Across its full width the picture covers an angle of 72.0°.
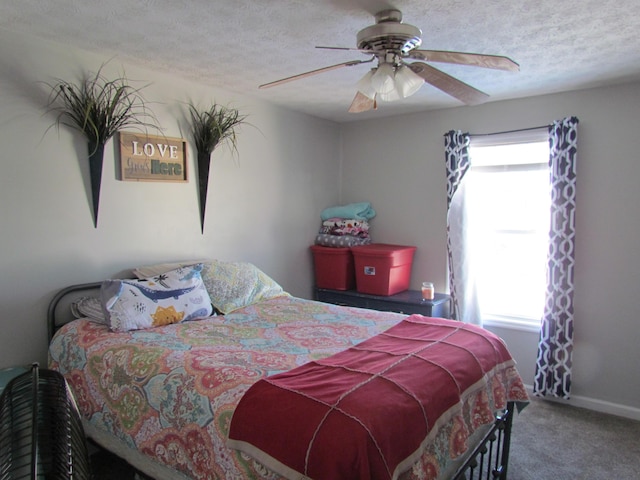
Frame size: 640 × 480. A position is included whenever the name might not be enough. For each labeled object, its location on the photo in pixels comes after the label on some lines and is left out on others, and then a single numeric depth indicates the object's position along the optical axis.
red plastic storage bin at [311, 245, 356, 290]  4.07
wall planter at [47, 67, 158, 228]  2.52
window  3.57
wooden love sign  2.80
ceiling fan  1.88
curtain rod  3.47
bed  1.46
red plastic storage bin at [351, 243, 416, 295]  3.85
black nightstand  3.62
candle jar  3.74
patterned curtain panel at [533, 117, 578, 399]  3.28
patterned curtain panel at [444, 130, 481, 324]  3.76
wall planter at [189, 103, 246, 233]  3.20
